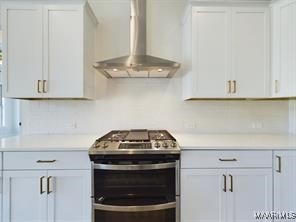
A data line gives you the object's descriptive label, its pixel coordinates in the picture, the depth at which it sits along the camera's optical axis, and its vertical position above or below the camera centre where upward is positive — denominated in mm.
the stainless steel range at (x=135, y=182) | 1917 -622
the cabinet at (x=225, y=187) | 2027 -683
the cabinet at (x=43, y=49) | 2314 +602
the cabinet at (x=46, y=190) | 1978 -699
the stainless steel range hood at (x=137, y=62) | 2221 +451
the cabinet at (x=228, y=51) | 2400 +605
